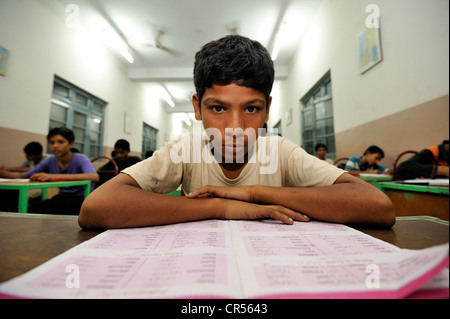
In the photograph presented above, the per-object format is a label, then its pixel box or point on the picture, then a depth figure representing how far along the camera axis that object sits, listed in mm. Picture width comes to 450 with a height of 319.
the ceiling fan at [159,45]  4760
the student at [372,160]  2473
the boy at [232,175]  582
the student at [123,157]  3346
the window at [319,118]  4160
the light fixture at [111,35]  4430
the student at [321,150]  4148
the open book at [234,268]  235
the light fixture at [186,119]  11739
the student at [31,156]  3039
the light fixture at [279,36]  4406
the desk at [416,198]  1030
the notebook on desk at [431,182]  1091
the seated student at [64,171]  1795
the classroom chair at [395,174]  1918
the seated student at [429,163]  1657
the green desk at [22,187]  1294
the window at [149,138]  8305
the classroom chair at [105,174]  2143
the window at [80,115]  3890
